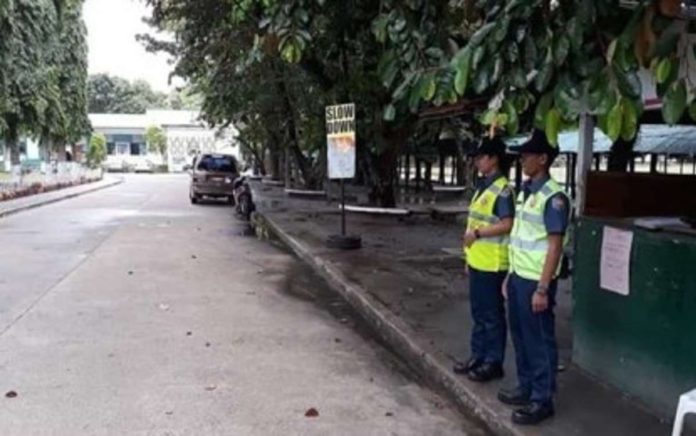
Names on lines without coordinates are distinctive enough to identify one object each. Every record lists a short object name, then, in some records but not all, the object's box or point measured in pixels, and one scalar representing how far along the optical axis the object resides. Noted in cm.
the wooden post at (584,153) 669
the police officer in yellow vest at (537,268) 493
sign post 1421
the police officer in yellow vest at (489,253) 577
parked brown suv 2933
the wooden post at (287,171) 3624
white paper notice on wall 550
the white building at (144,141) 8324
